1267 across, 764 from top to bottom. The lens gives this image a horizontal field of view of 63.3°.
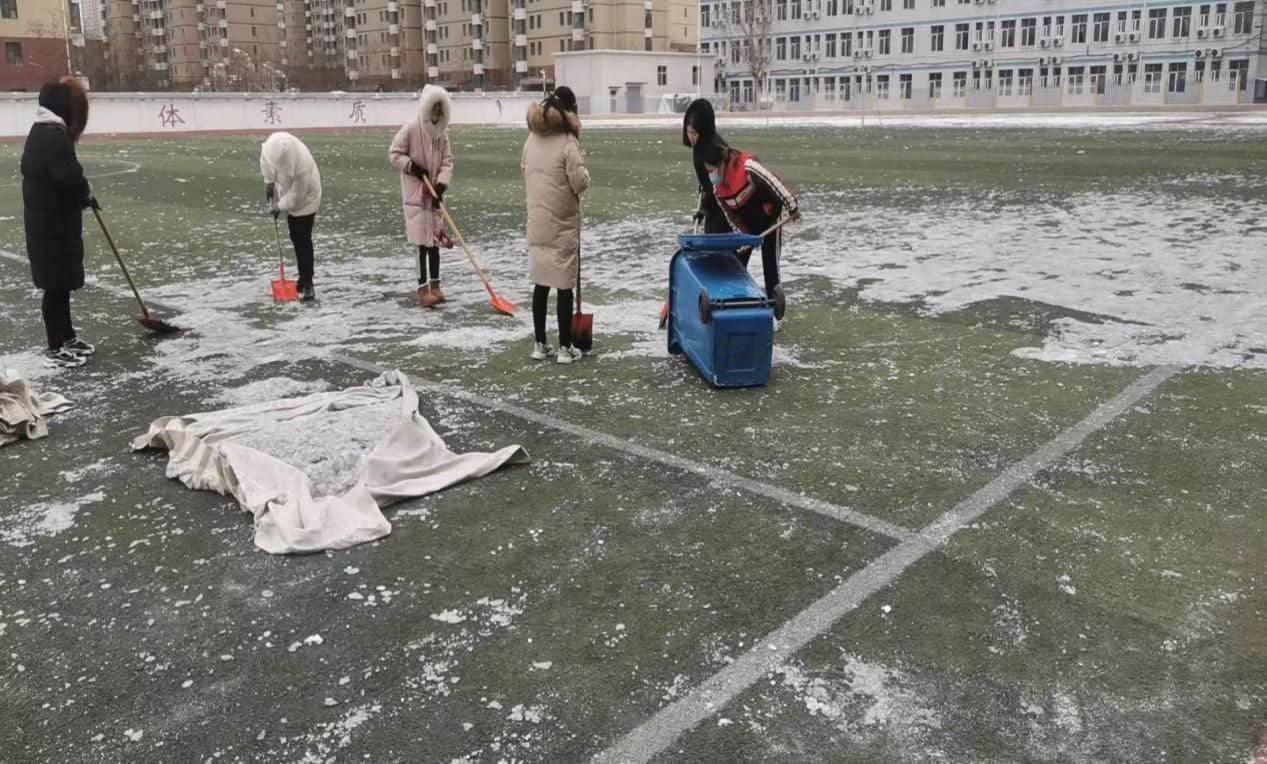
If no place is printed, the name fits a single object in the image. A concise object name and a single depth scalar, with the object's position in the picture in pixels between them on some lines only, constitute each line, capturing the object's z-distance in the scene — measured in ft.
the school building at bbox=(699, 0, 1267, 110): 227.20
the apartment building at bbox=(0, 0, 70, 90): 214.28
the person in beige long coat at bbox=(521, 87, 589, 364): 21.66
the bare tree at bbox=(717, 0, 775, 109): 301.02
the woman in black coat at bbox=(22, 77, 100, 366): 22.06
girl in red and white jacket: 23.40
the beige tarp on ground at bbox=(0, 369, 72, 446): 18.25
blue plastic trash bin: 20.22
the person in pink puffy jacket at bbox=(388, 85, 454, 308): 28.30
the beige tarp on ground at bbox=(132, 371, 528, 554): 14.17
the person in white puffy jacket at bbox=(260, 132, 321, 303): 29.19
